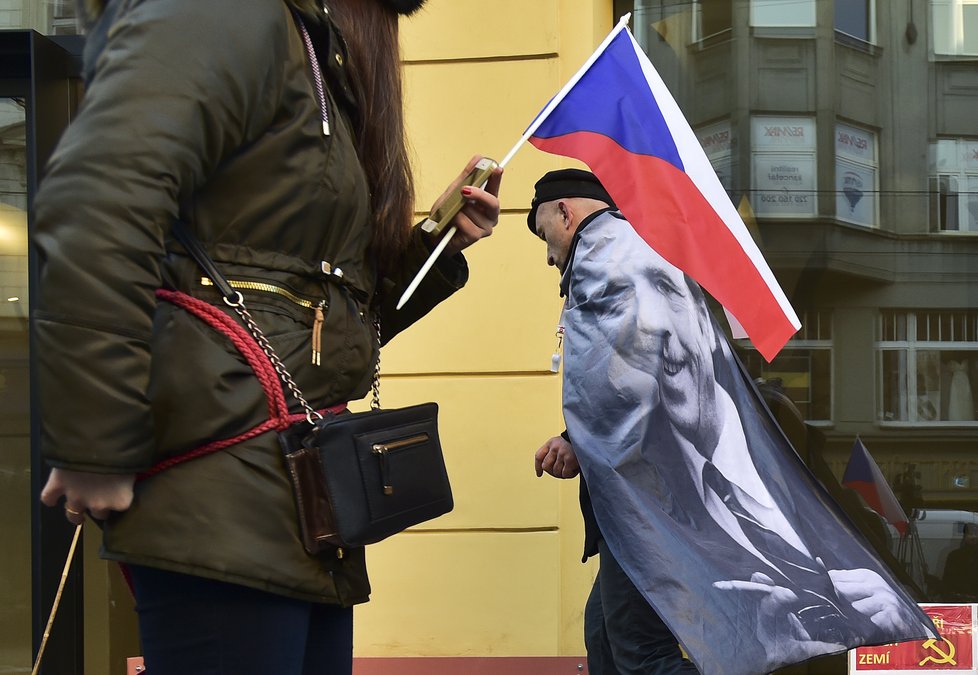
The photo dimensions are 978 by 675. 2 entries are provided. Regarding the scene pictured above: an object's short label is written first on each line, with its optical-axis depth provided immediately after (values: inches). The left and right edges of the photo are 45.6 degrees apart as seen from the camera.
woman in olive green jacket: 55.3
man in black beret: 133.6
